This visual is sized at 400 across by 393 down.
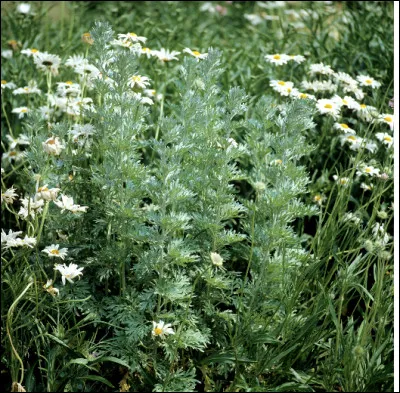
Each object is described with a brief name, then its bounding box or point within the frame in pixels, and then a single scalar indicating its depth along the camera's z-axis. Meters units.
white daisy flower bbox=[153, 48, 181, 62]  2.73
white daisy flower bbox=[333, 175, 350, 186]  2.33
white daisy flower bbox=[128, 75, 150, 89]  2.36
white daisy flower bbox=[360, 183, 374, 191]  2.56
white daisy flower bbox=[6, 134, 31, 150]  2.73
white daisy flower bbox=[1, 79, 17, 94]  3.04
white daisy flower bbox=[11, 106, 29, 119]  2.97
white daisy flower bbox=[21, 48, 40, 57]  2.84
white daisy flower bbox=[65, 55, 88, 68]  2.81
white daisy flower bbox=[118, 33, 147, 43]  2.38
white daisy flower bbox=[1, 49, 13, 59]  3.79
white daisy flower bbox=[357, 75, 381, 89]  2.93
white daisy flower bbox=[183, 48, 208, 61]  2.18
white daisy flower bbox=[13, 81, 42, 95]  2.89
